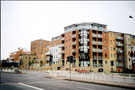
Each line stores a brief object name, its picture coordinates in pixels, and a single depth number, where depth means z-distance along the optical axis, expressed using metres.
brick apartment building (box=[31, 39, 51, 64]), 92.51
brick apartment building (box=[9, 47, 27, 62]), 120.12
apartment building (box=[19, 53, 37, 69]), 96.65
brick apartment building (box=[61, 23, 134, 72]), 55.17
